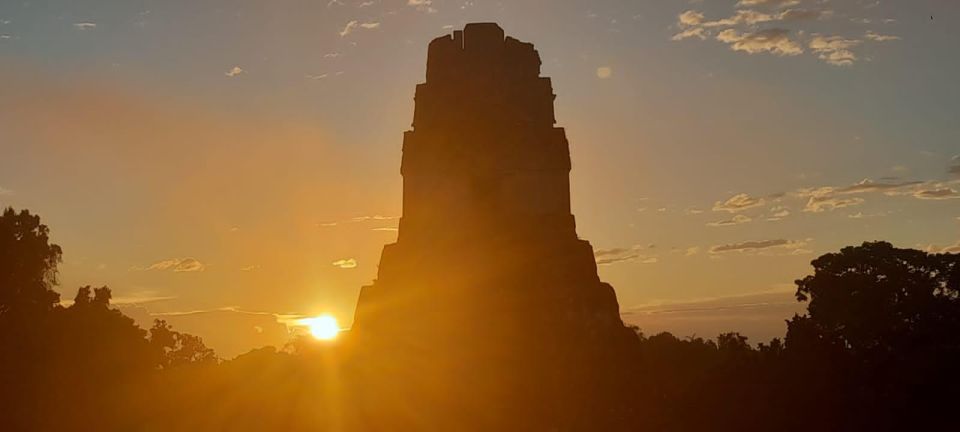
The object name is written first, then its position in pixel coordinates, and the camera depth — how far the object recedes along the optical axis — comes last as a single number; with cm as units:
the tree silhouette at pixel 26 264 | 3319
